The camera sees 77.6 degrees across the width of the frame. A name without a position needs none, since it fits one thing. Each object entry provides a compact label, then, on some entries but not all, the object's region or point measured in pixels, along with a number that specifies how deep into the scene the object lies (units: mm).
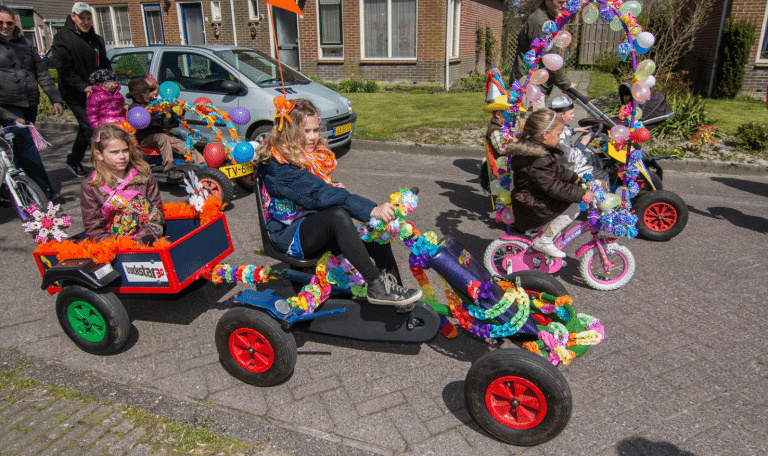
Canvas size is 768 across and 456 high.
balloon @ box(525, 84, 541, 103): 4059
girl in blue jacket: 2684
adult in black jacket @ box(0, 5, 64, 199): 5602
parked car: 7449
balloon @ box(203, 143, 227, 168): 5410
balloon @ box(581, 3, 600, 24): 3824
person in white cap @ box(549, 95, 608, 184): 4258
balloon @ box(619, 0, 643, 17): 3617
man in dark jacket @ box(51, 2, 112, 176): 6328
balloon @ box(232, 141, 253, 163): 2906
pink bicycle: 3941
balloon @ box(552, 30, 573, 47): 4035
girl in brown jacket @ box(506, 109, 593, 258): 3582
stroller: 4723
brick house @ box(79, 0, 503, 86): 14953
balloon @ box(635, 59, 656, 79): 3629
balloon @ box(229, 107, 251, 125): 5656
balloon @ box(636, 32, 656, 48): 3565
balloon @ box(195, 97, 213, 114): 5990
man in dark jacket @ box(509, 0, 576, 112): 5044
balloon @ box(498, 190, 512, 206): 3980
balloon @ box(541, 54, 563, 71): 4023
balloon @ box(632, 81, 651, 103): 3531
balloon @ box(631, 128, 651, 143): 3844
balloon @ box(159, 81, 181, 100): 5973
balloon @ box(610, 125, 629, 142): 3746
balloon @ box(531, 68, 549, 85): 4039
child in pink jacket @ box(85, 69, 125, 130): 5966
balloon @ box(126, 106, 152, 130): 5453
